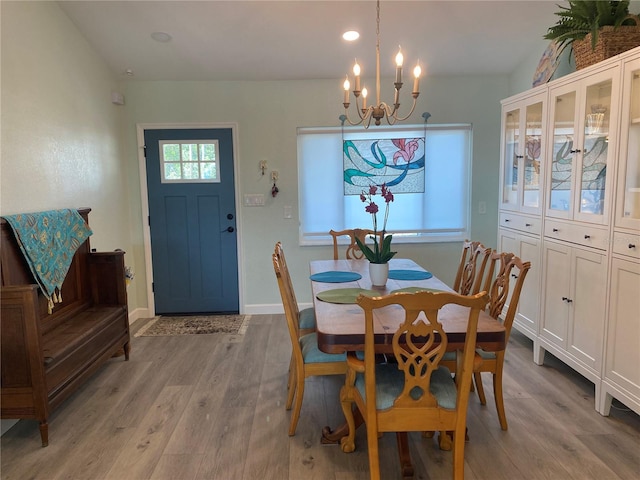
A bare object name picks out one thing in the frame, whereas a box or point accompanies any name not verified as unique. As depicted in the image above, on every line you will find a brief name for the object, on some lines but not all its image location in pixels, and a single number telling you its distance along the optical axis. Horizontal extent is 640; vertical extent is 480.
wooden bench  2.21
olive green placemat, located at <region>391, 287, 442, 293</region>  2.39
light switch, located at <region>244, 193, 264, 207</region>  4.37
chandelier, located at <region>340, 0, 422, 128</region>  2.12
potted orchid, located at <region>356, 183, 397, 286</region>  2.53
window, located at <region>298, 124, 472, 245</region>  4.40
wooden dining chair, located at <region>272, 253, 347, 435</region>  2.21
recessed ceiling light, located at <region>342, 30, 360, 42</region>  3.52
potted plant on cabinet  2.50
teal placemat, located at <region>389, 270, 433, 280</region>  2.77
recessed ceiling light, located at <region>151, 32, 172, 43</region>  3.49
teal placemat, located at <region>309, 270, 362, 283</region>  2.74
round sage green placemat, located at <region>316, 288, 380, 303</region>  2.25
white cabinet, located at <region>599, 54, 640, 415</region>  2.23
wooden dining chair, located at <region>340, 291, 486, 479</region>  1.57
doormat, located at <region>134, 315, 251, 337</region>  4.01
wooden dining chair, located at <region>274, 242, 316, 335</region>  2.64
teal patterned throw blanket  2.55
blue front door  4.32
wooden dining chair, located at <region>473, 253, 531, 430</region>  2.22
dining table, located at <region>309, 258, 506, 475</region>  1.77
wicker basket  2.48
